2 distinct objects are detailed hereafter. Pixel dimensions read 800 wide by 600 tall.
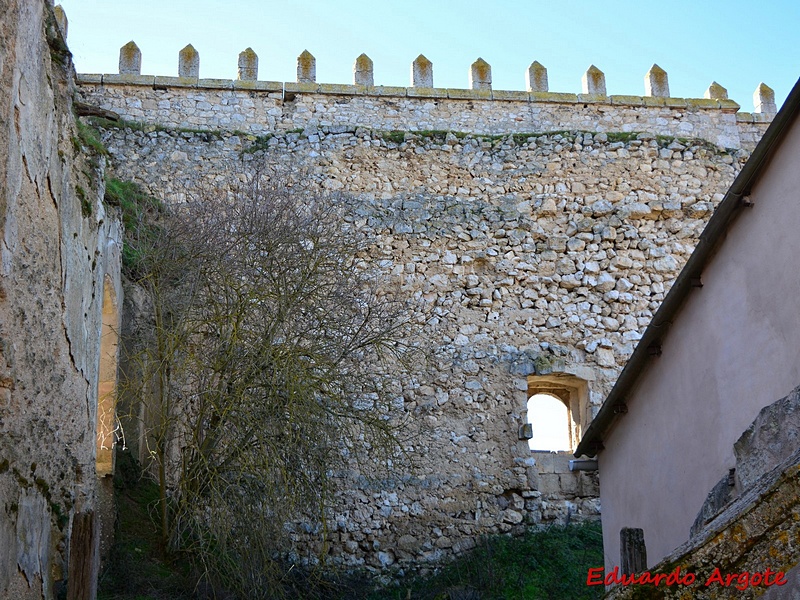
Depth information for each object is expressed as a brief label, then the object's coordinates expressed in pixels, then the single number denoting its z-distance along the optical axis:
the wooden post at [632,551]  5.64
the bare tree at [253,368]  8.58
